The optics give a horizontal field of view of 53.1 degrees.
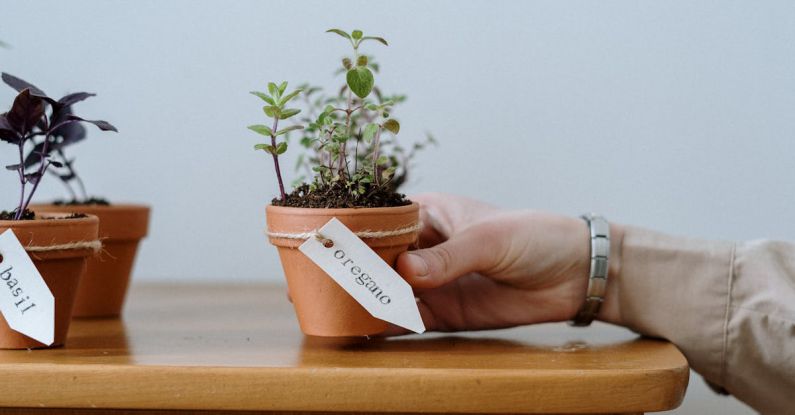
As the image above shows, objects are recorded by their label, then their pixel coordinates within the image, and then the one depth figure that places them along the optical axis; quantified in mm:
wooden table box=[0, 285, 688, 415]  775
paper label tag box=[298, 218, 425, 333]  833
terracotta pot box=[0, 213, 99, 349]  861
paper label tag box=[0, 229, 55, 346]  855
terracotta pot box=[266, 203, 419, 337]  838
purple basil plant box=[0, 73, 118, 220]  878
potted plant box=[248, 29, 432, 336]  845
